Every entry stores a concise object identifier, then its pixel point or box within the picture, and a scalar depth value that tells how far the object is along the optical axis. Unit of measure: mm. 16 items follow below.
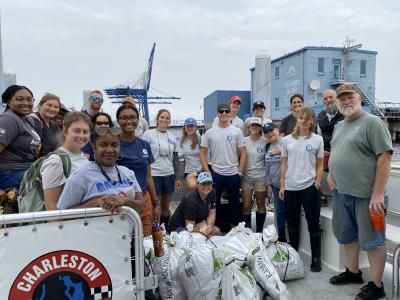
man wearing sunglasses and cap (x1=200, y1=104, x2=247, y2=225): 4570
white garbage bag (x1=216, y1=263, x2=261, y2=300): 2699
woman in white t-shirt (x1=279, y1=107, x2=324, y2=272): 3781
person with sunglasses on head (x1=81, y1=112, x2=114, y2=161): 3410
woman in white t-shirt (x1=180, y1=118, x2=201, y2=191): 4824
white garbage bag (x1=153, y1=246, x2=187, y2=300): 2986
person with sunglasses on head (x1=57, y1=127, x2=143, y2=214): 2125
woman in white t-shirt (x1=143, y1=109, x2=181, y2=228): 4508
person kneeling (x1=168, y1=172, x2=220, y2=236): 3959
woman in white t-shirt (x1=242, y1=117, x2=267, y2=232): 4633
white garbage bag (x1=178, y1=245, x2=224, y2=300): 2818
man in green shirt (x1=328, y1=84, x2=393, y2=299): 2852
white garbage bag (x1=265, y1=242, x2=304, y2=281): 3480
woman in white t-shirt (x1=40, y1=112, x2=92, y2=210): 2264
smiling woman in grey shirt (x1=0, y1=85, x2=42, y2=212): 2857
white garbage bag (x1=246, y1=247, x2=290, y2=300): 2949
